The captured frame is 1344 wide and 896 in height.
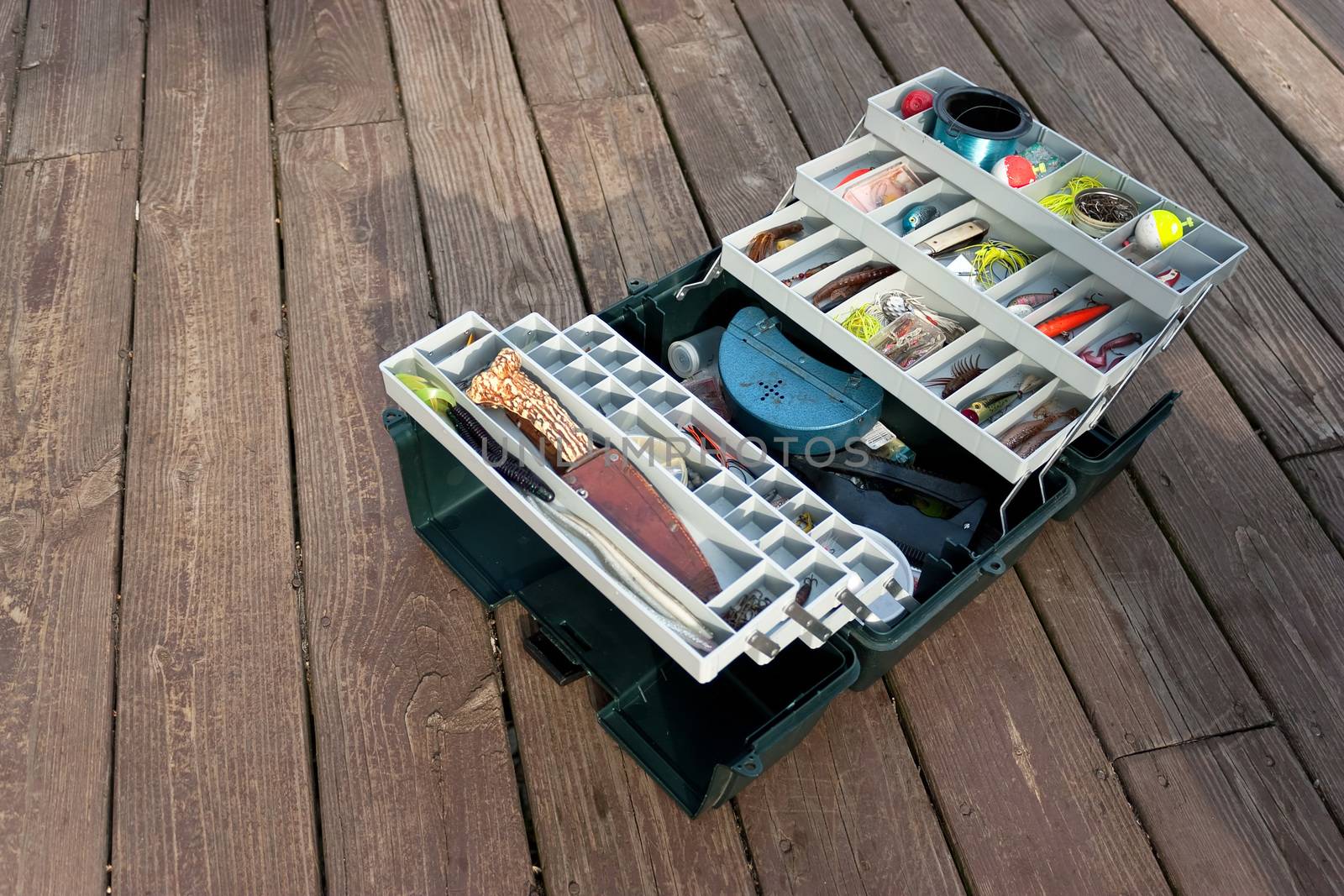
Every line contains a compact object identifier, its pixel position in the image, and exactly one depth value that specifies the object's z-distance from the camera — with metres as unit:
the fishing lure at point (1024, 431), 1.53
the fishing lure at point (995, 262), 1.67
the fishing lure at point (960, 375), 1.61
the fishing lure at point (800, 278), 1.71
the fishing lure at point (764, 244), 1.73
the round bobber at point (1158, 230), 1.55
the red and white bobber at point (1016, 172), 1.64
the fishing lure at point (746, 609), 1.31
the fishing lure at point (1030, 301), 1.60
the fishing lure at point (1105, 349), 1.56
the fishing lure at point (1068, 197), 1.65
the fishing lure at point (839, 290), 1.68
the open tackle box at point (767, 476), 1.37
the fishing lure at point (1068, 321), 1.57
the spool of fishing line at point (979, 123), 1.65
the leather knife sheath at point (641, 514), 1.37
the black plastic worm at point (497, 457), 1.44
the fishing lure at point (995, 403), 1.57
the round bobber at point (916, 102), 1.73
